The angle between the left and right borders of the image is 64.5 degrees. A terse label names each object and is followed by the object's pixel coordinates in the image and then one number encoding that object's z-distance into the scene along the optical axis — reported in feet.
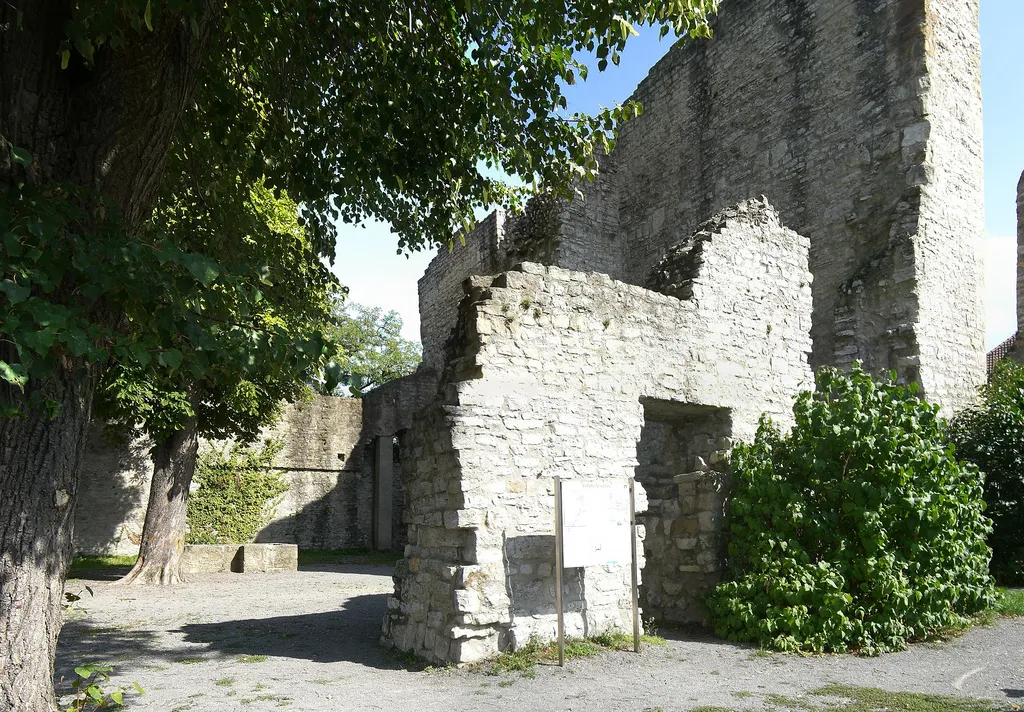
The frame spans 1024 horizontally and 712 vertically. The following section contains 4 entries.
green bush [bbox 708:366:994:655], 21.62
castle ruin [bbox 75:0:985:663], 20.97
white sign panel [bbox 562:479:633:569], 20.08
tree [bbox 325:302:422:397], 115.75
